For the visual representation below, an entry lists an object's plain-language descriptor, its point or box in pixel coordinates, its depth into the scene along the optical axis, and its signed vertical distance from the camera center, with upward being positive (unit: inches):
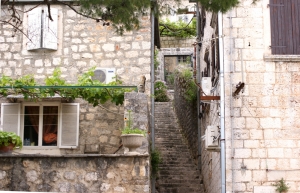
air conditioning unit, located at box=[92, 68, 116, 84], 558.6 +52.2
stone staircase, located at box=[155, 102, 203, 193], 655.8 -31.5
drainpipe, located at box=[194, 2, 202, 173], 687.1 +33.1
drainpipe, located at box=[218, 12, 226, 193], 481.4 +22.1
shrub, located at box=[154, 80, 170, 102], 948.6 +62.2
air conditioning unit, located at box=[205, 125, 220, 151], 505.7 -3.8
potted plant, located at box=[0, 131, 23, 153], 462.6 -6.3
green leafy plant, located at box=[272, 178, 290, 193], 476.4 -39.5
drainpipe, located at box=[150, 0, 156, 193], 568.7 +31.1
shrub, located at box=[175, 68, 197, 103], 721.6 +58.0
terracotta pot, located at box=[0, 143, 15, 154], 463.2 -12.1
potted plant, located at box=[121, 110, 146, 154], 445.7 -3.5
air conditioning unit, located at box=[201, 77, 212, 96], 560.4 +42.9
